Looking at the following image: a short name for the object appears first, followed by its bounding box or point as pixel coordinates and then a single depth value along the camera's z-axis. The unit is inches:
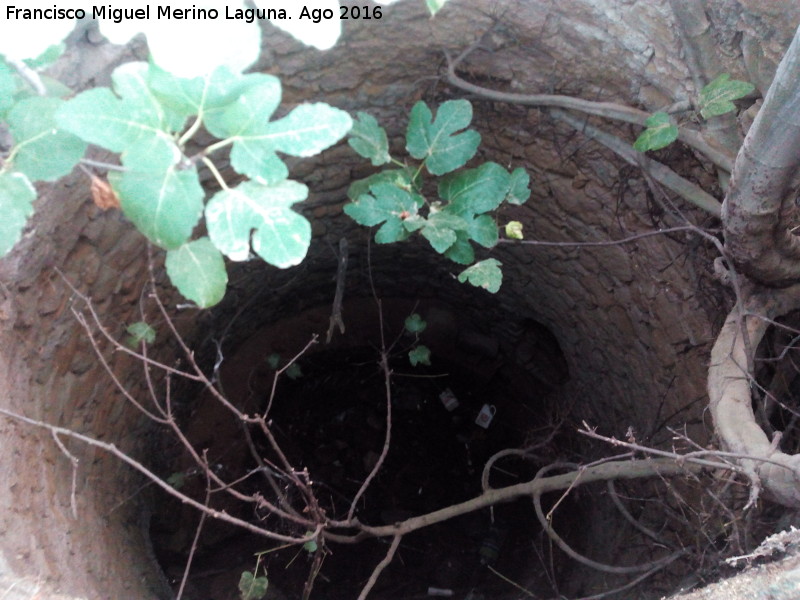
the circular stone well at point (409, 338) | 74.0
